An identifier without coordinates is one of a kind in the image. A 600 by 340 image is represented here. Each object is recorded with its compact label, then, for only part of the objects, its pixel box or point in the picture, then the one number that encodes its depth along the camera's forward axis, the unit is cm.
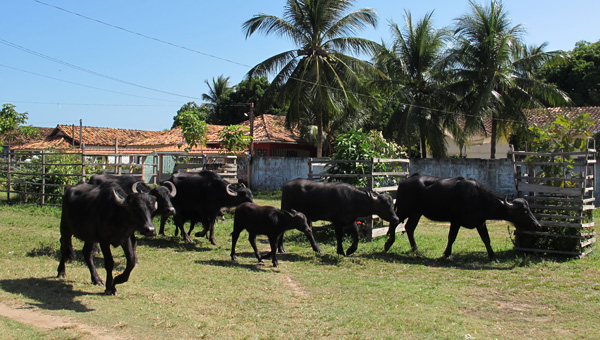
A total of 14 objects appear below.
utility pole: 2834
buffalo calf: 955
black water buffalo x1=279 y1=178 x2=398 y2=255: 1066
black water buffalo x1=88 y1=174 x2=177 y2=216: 862
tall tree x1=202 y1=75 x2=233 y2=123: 4609
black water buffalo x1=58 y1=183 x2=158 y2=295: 718
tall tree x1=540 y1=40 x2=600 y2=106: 3500
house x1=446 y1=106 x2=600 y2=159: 2874
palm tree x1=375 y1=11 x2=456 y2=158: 2839
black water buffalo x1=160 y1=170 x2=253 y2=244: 1162
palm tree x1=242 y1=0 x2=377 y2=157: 2619
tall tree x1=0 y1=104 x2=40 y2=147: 2428
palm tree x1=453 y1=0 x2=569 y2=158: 2514
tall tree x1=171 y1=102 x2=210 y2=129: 4703
